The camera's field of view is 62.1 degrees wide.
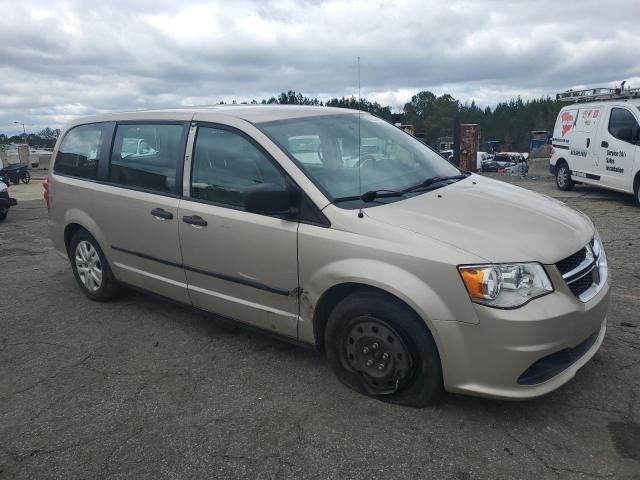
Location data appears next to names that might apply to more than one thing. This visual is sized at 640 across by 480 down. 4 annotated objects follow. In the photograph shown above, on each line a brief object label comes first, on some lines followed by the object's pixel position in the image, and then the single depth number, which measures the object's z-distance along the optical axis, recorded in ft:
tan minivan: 8.68
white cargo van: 31.01
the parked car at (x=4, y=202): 32.68
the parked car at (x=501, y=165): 66.08
